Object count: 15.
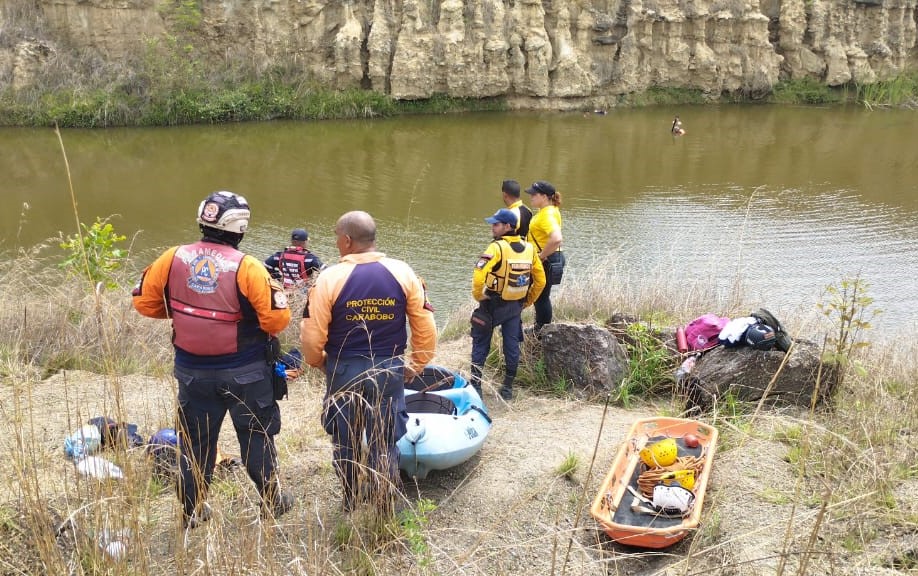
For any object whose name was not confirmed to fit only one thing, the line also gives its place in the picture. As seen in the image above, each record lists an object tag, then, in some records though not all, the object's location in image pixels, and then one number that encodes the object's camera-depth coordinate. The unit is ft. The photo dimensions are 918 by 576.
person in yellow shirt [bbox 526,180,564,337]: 20.54
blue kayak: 12.90
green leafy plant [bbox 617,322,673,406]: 19.20
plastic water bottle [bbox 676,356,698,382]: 18.29
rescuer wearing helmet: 10.78
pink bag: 19.25
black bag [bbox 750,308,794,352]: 17.11
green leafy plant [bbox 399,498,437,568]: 9.59
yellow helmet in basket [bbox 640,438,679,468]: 13.12
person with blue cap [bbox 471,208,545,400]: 18.17
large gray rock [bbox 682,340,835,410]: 16.92
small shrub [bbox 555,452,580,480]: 13.57
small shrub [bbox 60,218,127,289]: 22.70
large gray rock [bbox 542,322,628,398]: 18.74
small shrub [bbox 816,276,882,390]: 15.13
